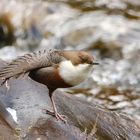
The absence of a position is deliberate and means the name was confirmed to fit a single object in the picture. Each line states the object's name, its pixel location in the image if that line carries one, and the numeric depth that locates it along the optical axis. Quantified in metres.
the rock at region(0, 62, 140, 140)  7.72
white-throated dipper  7.33
